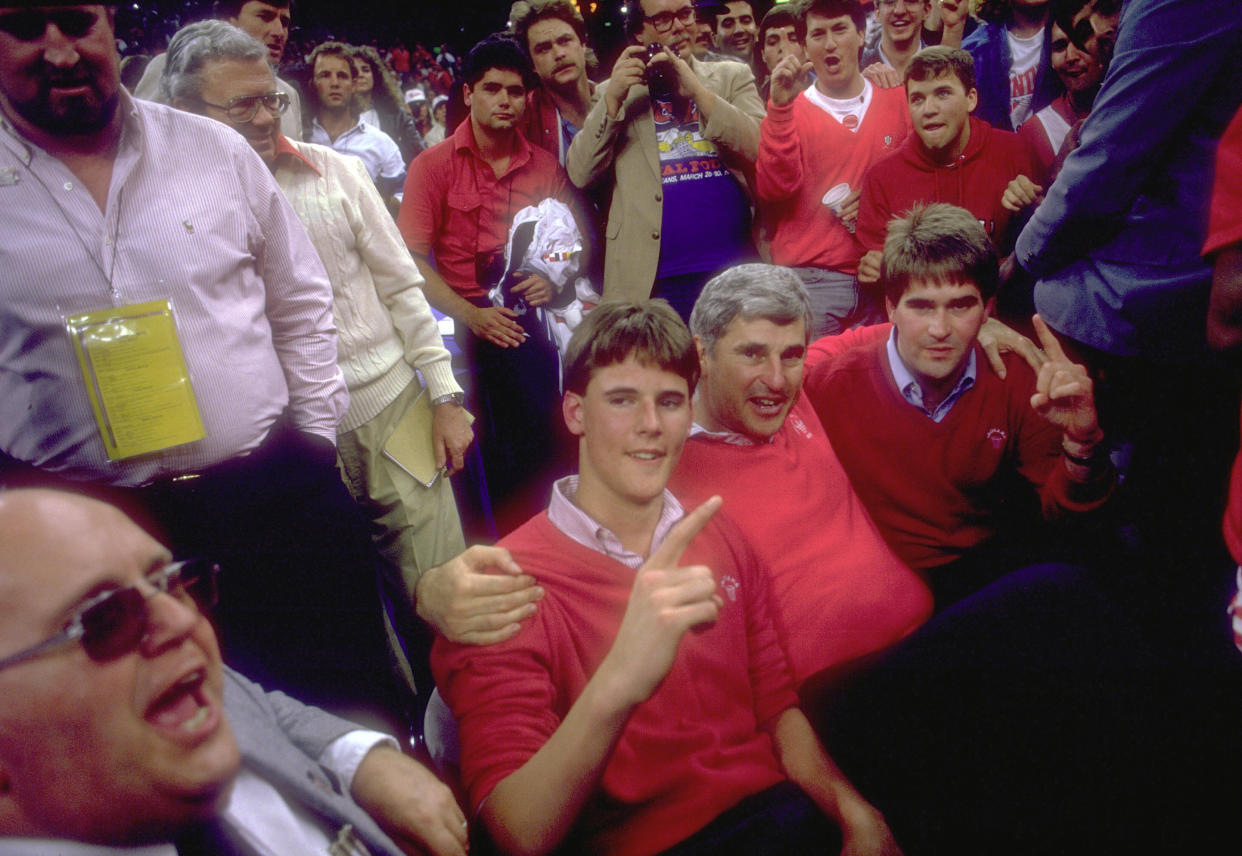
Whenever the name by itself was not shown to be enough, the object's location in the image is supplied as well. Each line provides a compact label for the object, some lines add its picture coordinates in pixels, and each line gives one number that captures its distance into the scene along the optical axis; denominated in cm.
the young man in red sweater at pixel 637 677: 98
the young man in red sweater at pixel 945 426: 191
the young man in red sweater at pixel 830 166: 271
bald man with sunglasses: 66
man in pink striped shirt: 123
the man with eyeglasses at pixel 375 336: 177
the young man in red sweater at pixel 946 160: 249
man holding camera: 260
